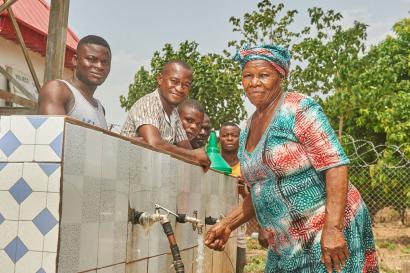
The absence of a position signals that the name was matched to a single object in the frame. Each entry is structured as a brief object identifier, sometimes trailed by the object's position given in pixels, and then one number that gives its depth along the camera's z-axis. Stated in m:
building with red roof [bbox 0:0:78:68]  7.21
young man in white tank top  2.30
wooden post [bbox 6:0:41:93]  5.14
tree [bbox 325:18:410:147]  11.78
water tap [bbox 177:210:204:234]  2.68
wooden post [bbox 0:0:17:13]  4.61
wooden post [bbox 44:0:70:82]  4.80
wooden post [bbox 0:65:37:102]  5.56
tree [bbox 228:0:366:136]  12.05
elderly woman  2.03
